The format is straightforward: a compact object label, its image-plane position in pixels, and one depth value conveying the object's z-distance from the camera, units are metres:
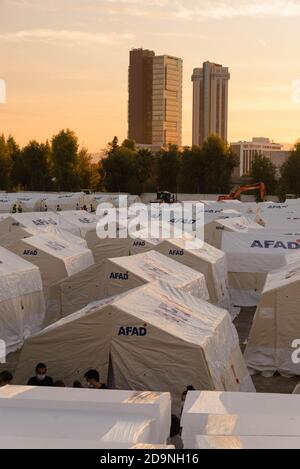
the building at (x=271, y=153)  189.19
